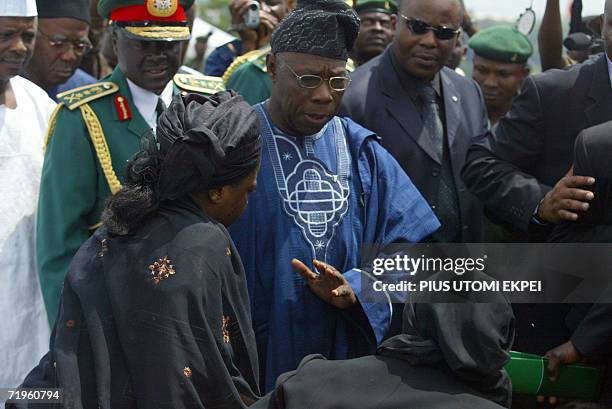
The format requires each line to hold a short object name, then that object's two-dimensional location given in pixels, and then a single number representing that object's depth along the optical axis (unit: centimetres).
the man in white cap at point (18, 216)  462
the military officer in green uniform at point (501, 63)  678
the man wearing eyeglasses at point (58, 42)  608
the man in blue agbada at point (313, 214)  407
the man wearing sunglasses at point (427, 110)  505
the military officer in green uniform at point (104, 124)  450
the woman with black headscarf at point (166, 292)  309
